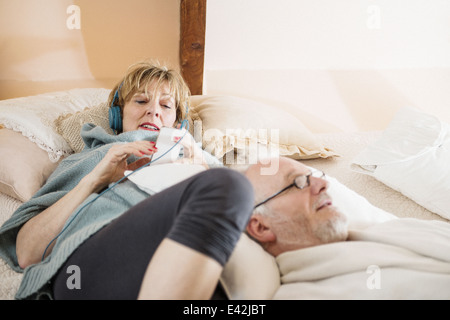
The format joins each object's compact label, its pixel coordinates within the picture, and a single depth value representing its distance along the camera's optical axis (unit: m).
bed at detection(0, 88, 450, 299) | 0.67
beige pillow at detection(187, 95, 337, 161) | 1.48
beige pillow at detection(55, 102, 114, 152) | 1.36
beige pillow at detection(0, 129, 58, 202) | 1.15
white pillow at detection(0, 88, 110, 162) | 1.30
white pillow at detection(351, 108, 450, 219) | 1.32
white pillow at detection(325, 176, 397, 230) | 0.98
